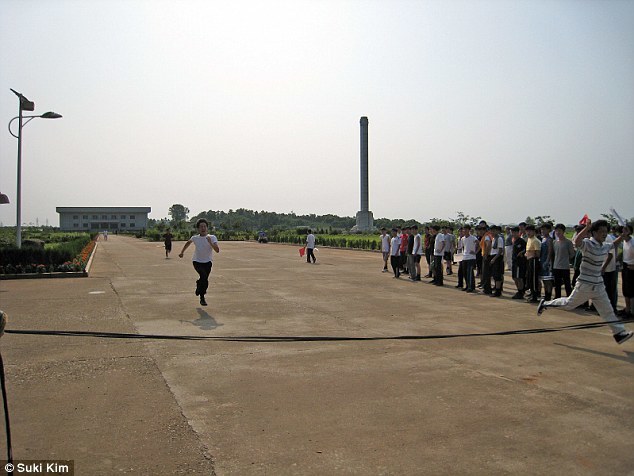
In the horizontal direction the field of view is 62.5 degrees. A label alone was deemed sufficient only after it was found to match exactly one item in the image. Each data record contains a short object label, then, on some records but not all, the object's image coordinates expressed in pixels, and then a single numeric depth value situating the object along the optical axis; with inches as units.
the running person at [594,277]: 284.0
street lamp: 791.1
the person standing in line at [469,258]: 527.2
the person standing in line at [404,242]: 664.4
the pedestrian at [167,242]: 1108.7
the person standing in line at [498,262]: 488.4
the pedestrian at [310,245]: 935.5
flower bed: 647.1
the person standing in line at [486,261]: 496.4
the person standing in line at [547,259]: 432.5
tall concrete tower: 2986.5
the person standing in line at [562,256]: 412.2
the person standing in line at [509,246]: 628.4
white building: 4971.5
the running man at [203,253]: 428.1
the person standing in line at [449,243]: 603.5
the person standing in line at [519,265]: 469.7
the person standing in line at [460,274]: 551.8
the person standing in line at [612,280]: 373.5
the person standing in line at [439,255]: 584.0
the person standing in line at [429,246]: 675.4
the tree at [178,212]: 6417.3
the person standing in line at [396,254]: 667.4
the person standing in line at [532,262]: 453.4
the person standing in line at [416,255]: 634.2
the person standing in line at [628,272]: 365.7
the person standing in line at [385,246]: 764.0
